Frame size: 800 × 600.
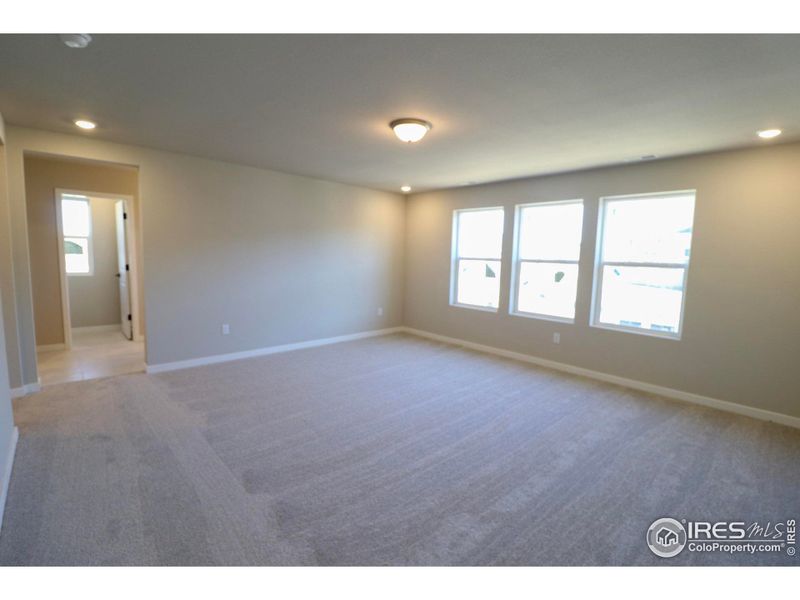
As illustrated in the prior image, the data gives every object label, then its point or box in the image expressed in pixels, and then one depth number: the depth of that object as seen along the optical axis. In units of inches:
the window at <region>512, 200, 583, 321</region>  184.9
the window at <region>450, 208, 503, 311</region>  218.2
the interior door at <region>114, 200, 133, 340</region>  228.8
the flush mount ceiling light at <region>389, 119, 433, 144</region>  114.7
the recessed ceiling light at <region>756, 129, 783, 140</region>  115.6
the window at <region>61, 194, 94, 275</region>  236.7
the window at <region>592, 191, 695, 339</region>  152.7
